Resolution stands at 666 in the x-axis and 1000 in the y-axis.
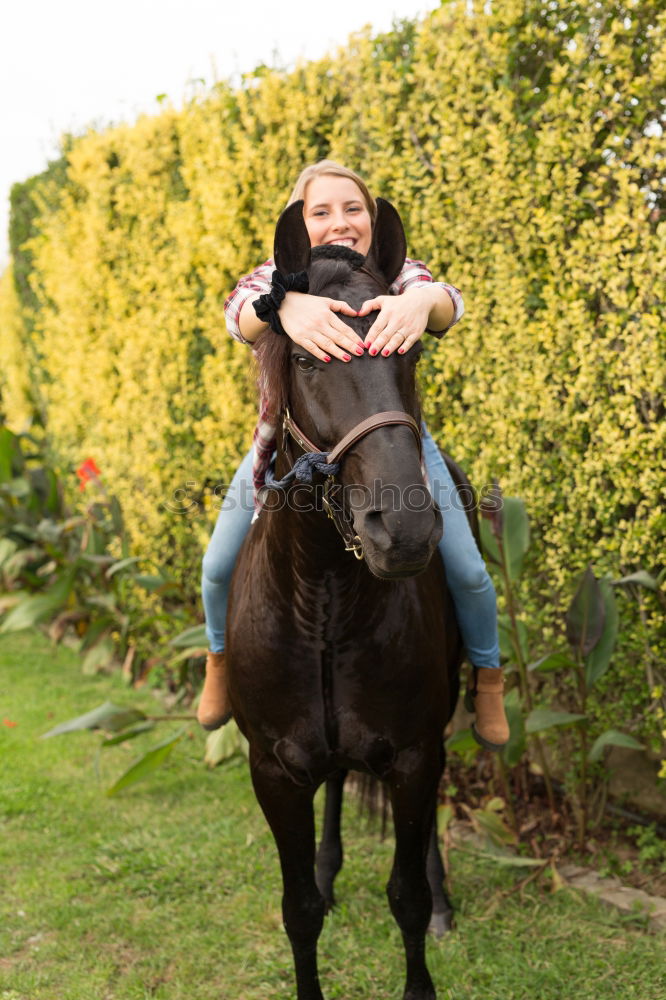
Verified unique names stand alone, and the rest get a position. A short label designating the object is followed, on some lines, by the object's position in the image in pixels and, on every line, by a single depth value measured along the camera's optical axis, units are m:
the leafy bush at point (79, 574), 6.07
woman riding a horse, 1.64
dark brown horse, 1.55
